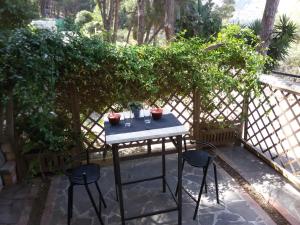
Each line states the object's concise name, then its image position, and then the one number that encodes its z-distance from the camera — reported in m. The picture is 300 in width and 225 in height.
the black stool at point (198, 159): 2.27
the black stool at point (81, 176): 2.09
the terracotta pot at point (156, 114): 2.28
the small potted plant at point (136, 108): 2.33
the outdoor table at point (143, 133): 1.98
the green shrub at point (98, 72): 2.30
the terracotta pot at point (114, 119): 2.18
